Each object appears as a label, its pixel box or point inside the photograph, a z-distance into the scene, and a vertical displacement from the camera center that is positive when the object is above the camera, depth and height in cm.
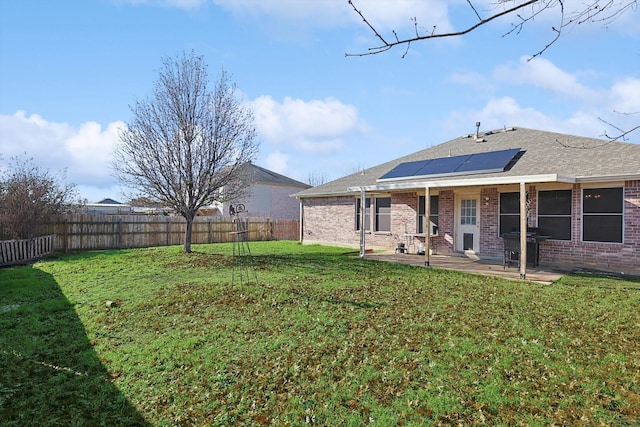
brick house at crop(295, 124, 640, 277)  1002 +53
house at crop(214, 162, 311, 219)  2923 +149
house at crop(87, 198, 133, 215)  3055 +56
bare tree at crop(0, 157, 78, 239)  1380 +51
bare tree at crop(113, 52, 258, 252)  1396 +283
